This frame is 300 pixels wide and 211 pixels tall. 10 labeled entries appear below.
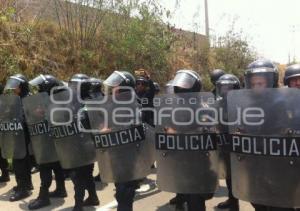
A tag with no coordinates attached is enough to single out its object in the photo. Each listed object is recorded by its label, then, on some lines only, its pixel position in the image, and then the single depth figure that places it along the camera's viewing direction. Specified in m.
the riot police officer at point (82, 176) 5.30
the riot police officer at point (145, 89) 7.32
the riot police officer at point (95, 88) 5.77
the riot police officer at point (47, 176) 5.90
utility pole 22.87
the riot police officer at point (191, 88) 4.16
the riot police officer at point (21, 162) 6.39
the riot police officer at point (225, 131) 4.62
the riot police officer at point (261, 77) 3.89
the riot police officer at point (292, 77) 4.32
